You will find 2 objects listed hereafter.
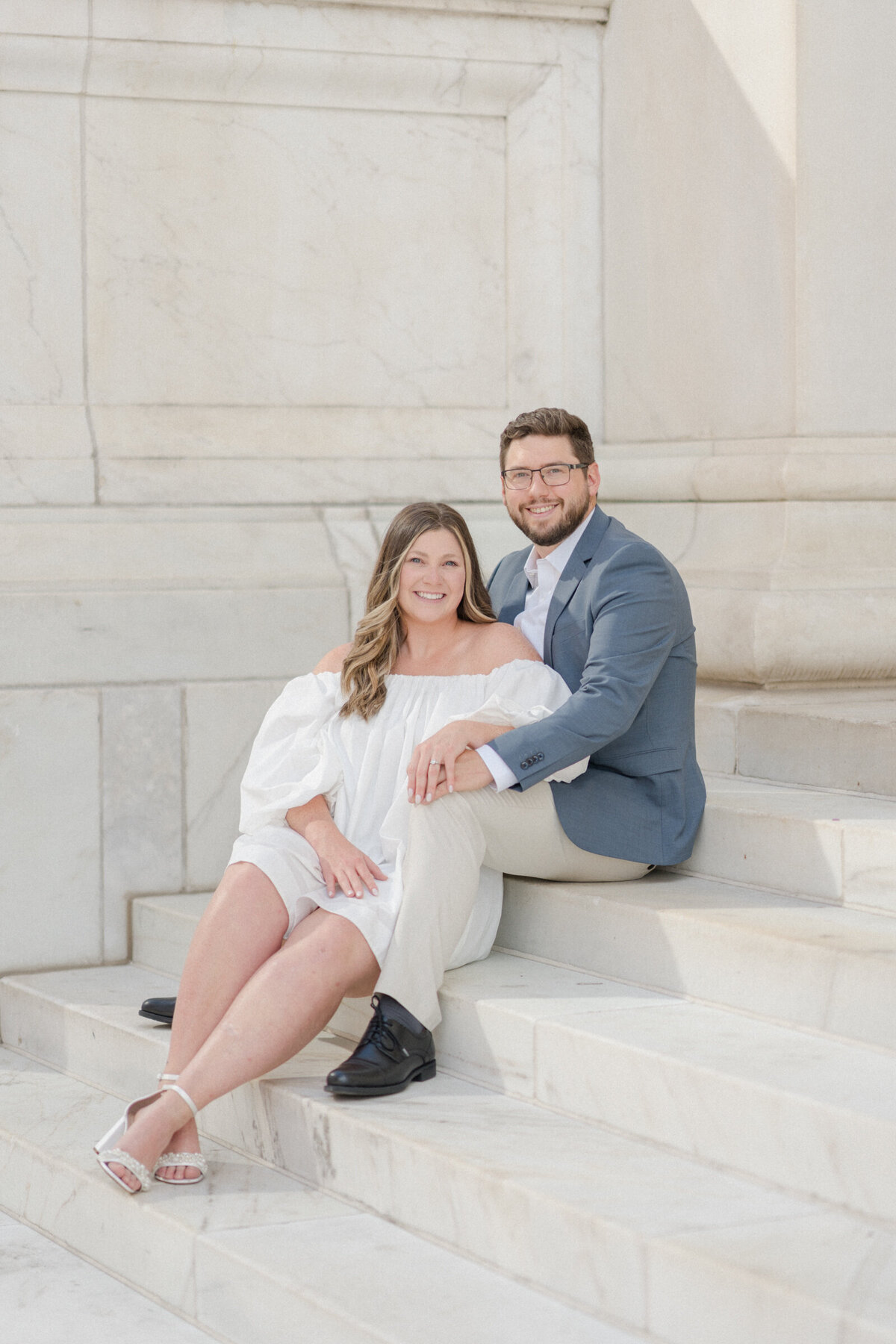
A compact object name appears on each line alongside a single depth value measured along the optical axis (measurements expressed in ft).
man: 23.68
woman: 22.77
